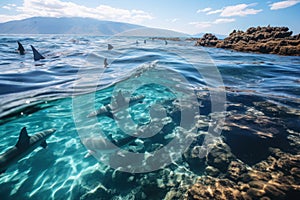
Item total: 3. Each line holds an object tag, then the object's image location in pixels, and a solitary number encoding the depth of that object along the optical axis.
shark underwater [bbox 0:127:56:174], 5.08
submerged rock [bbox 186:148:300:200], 4.18
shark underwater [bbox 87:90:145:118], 8.19
